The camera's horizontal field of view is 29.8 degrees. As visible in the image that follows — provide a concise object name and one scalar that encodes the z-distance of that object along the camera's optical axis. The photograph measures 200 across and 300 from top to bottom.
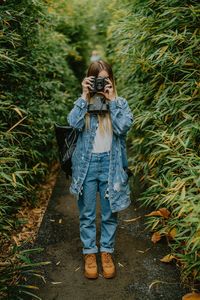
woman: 2.89
